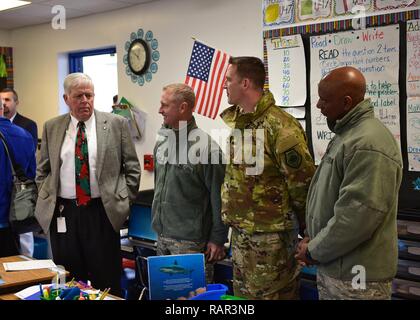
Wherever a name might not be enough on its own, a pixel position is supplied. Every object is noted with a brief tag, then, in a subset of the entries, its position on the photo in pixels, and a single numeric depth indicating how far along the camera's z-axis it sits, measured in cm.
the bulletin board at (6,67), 641
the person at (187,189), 253
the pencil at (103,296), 181
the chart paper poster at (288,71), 376
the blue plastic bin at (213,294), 165
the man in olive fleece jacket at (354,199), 180
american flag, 403
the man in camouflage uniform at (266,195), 222
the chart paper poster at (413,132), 318
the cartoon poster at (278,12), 381
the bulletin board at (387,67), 319
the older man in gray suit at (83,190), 266
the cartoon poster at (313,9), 358
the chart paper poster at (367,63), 327
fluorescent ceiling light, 476
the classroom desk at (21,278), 213
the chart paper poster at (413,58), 314
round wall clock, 488
